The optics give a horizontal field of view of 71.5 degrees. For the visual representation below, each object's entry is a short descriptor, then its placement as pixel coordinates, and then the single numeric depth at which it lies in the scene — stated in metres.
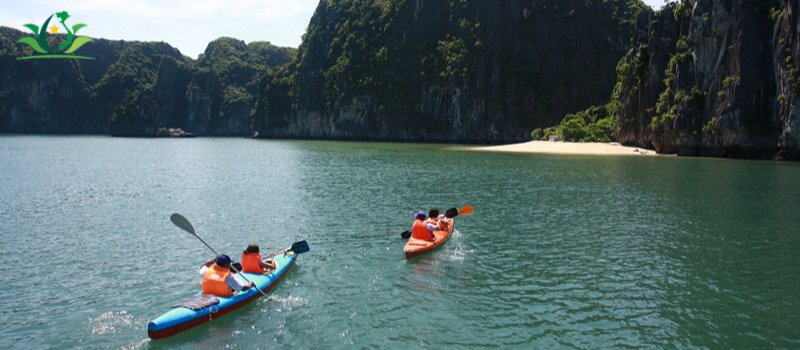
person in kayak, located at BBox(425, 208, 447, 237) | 21.77
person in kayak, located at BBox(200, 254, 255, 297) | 14.88
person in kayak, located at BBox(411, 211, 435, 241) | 21.20
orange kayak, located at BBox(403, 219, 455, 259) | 20.12
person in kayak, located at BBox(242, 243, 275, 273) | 16.81
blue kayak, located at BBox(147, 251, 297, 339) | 12.91
